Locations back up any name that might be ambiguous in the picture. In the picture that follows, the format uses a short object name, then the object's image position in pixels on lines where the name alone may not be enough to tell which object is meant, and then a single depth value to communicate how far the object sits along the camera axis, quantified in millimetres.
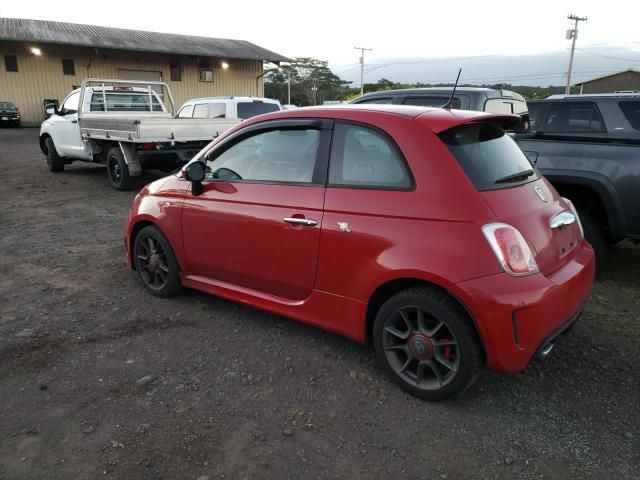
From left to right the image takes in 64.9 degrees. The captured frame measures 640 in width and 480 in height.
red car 2629
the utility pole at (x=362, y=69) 62788
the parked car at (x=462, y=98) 7164
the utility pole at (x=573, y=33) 49806
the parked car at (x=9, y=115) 26375
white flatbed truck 8891
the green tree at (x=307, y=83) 64438
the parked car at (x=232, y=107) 11594
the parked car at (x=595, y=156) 4473
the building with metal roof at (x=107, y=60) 27984
